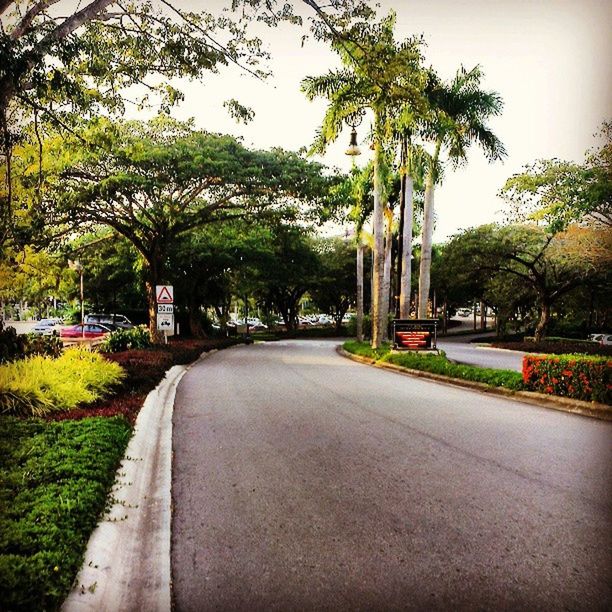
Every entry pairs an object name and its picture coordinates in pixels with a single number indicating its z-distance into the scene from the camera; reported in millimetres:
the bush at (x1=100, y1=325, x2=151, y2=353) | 18000
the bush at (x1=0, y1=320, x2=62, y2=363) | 10586
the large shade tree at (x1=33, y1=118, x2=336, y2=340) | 17156
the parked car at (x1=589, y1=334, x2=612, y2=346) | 30912
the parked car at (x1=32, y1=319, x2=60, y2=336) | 37500
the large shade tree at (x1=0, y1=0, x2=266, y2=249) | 6441
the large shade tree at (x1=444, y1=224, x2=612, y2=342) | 27656
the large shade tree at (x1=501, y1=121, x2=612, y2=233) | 16719
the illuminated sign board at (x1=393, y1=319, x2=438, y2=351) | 18562
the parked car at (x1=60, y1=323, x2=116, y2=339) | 26953
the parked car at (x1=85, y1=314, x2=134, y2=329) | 33256
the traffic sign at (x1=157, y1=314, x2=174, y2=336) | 16341
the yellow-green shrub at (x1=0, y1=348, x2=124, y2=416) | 7450
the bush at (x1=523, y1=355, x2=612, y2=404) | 9172
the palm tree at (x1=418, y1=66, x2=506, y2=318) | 20062
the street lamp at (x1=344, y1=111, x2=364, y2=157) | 19844
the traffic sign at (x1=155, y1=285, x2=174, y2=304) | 17016
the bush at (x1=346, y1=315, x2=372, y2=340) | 42931
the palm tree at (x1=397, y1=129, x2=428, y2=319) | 20484
